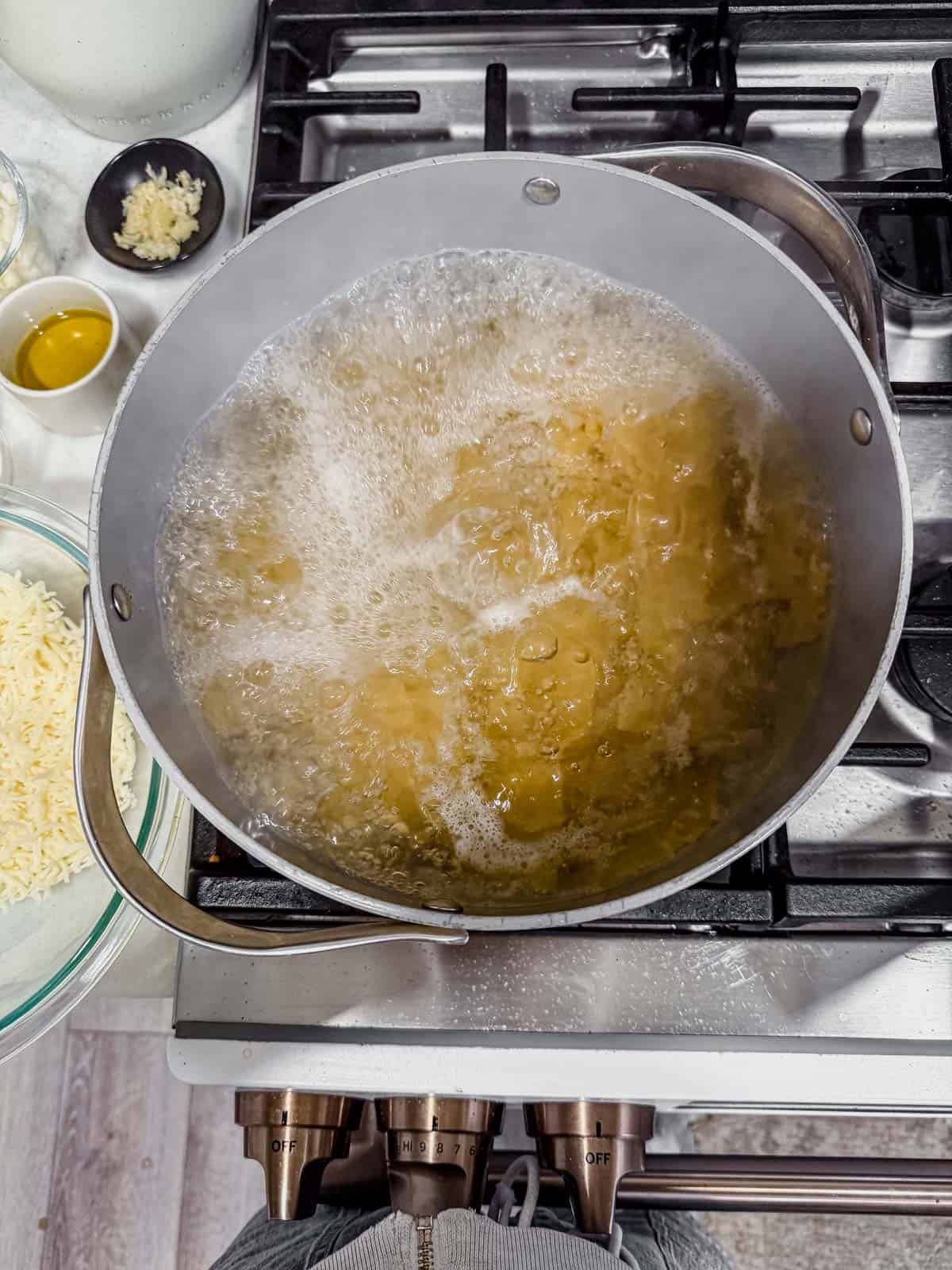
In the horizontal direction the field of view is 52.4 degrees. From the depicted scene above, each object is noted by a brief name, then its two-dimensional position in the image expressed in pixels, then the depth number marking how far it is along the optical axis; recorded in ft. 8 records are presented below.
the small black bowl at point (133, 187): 2.04
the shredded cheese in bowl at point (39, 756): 1.87
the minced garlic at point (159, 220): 2.04
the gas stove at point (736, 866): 1.68
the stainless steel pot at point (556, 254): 1.39
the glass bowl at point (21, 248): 1.97
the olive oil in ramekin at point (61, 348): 1.99
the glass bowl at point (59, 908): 1.83
